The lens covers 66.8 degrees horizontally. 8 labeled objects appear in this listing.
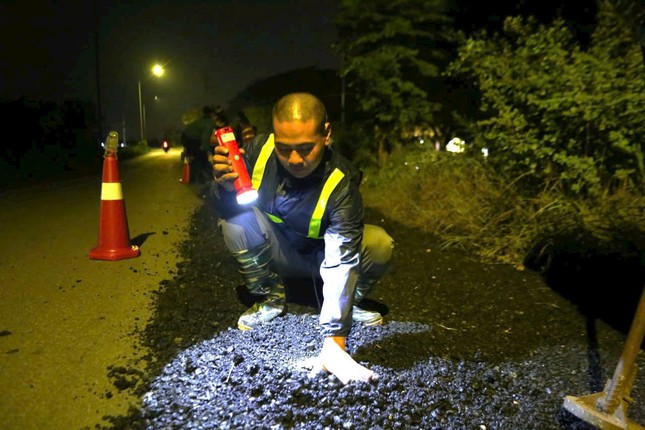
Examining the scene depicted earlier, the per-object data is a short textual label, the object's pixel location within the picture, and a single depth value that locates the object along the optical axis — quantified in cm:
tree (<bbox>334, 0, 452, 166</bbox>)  1155
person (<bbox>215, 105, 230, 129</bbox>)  676
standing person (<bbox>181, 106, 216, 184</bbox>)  807
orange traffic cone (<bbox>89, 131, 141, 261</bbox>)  431
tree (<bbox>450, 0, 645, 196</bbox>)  445
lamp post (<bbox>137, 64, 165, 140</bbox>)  3281
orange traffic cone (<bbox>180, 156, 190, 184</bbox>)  1151
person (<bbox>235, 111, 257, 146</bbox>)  672
